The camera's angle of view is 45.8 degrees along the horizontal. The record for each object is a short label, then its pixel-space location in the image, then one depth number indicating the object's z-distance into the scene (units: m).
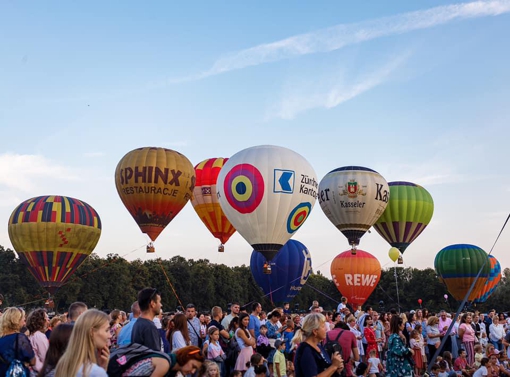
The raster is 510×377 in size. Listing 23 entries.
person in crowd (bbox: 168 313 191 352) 8.06
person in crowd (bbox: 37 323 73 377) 4.13
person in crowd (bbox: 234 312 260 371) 10.45
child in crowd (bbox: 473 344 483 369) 12.48
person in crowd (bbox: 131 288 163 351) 5.43
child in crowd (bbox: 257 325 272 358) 11.66
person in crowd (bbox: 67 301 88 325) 6.48
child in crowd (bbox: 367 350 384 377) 11.59
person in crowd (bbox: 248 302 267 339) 11.70
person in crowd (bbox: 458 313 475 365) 15.41
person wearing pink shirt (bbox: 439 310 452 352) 15.91
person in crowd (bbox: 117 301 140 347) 5.95
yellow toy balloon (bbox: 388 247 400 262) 32.12
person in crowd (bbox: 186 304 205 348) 10.74
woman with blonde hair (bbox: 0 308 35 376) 5.64
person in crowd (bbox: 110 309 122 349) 10.66
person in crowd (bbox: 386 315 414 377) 9.21
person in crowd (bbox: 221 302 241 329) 11.89
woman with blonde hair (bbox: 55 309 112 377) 3.55
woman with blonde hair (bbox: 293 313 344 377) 5.31
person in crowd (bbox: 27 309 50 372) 6.64
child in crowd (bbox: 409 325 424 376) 13.29
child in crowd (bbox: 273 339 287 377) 10.55
